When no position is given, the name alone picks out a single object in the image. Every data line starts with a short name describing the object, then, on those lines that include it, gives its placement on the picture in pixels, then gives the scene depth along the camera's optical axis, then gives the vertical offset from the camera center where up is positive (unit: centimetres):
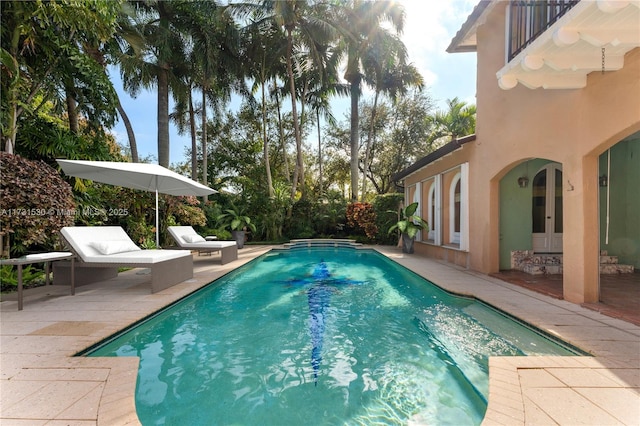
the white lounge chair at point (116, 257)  573 -84
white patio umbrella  640 +103
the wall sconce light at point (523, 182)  789 +101
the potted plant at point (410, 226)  1202 -33
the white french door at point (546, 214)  814 +14
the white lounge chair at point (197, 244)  921 -88
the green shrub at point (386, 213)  1546 +26
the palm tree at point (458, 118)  1865 +650
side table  438 -71
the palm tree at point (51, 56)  602 +389
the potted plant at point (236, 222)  1530 -33
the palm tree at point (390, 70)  1655 +905
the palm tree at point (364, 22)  1617 +1099
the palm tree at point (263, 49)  1595 +937
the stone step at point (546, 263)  717 -115
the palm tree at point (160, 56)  1315 +762
